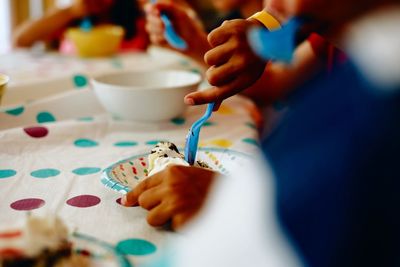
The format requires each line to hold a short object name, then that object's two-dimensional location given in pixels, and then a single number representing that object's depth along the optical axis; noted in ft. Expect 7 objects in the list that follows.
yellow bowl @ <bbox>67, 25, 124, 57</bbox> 5.03
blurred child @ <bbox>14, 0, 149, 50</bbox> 5.87
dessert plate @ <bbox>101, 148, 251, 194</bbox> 1.97
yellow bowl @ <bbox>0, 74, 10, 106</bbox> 2.65
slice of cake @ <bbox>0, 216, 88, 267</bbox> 1.21
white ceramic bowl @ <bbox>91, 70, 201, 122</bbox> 2.88
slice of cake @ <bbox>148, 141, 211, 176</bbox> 1.95
